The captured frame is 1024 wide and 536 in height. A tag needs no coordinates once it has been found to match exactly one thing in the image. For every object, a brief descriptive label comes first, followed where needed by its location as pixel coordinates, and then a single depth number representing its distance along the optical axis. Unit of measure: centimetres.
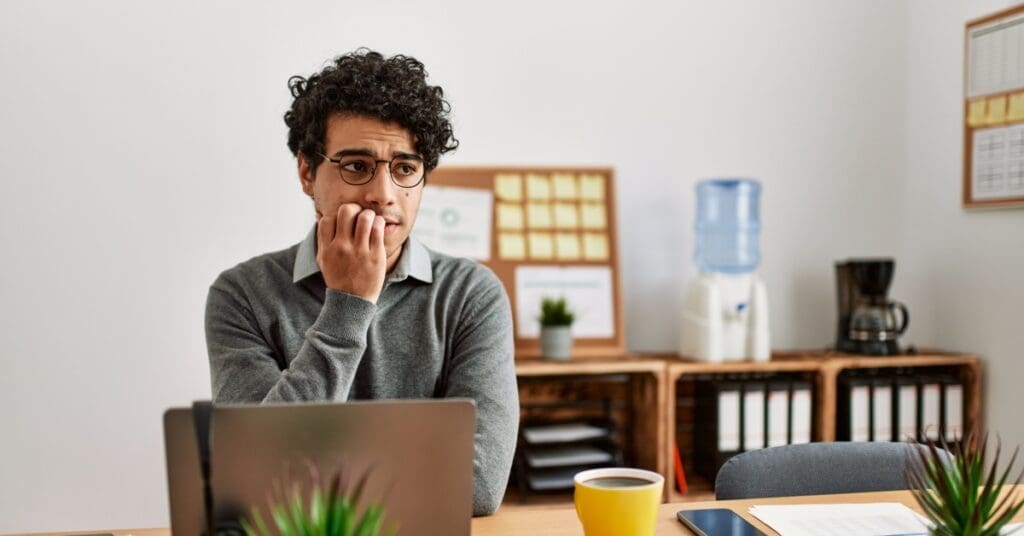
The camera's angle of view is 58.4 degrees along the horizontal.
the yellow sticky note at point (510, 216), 278
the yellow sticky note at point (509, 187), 278
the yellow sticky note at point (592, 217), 281
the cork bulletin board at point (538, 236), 272
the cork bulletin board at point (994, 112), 260
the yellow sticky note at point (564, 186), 281
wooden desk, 114
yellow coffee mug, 96
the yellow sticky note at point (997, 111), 265
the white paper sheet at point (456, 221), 271
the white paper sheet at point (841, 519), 114
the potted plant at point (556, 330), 260
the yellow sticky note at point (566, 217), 281
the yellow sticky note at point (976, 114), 273
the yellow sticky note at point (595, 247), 280
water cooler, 268
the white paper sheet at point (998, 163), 260
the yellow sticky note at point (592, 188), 281
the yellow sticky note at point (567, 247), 279
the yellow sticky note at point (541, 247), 279
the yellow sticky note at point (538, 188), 280
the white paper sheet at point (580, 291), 275
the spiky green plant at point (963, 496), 89
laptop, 81
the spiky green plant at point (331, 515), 68
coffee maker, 276
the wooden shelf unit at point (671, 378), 258
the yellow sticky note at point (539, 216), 279
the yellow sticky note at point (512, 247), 277
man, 138
